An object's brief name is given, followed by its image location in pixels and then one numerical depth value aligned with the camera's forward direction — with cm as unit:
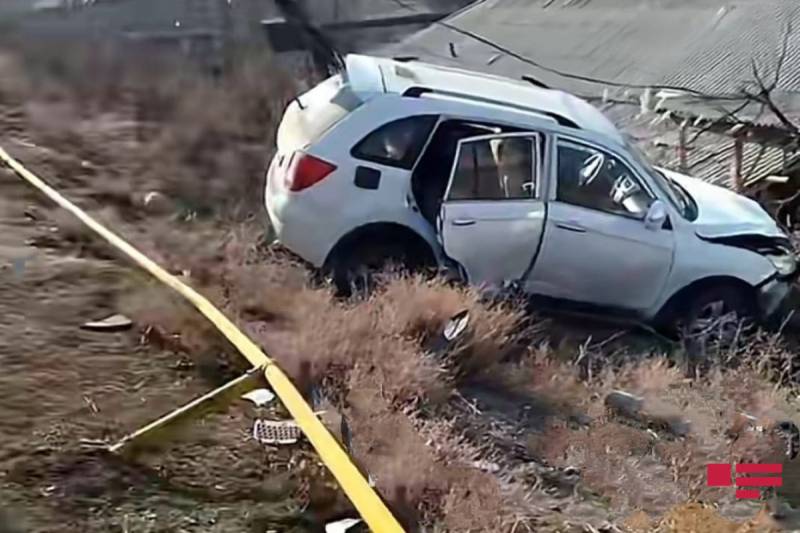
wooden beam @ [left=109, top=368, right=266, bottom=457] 552
